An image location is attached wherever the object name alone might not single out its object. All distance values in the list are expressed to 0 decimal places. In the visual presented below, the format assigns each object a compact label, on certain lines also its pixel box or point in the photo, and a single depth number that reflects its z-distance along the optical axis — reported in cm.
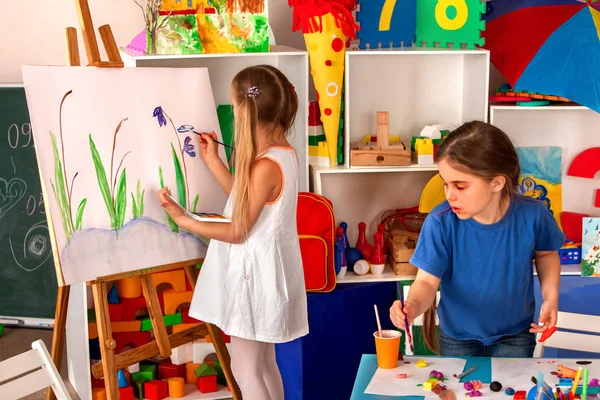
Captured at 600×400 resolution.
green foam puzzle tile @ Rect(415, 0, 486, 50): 285
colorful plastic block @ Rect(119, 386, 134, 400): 299
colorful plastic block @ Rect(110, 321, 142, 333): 305
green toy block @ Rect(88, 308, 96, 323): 301
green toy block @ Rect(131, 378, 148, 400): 305
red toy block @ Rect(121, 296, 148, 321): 308
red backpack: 278
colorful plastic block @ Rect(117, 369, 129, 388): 301
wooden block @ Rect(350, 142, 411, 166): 284
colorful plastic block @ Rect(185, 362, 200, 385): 310
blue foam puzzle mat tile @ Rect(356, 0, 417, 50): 288
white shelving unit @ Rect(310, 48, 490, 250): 307
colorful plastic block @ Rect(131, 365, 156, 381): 308
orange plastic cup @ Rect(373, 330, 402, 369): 173
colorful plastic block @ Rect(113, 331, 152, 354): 307
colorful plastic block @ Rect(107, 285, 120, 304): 307
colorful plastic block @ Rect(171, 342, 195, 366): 311
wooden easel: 240
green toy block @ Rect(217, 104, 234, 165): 304
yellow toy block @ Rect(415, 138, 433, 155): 288
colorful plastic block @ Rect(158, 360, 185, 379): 310
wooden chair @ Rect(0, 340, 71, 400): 180
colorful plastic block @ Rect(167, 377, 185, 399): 299
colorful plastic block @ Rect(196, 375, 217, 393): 303
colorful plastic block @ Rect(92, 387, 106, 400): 296
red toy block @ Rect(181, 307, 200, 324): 308
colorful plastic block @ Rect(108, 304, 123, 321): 305
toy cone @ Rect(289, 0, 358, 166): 271
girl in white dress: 227
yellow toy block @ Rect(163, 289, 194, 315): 303
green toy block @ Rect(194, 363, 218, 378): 305
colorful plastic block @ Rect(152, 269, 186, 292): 303
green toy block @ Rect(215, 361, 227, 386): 310
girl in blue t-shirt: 189
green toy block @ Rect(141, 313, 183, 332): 304
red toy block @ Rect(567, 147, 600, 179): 311
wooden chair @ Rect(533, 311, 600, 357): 205
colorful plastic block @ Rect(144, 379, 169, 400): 299
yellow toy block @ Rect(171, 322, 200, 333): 304
